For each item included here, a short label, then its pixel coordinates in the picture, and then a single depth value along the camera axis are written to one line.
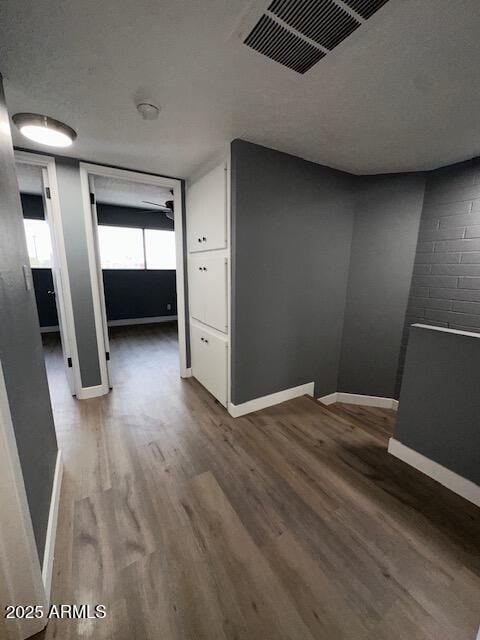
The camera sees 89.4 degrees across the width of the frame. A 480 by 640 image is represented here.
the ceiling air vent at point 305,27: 0.90
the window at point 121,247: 5.28
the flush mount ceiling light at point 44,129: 1.57
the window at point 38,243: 4.55
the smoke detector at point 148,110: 1.44
